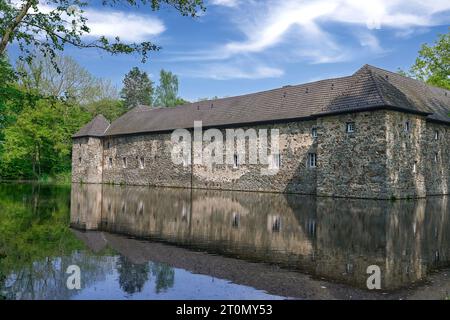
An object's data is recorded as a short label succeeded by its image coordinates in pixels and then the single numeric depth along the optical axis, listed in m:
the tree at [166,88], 70.56
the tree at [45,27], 9.04
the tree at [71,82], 45.12
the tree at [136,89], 68.95
